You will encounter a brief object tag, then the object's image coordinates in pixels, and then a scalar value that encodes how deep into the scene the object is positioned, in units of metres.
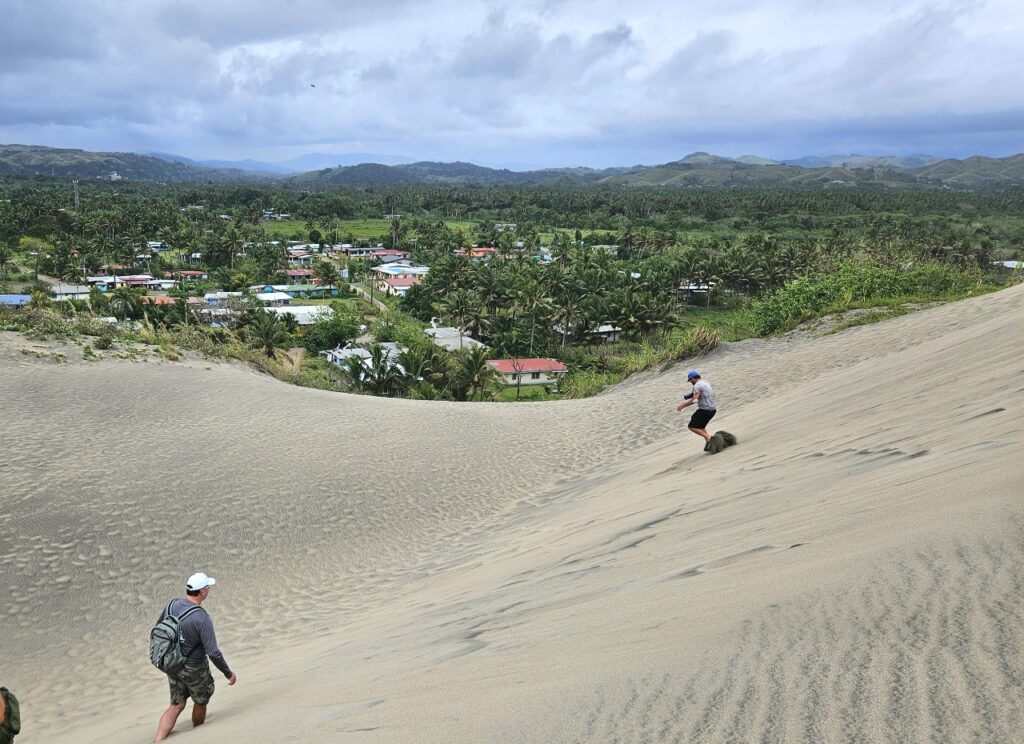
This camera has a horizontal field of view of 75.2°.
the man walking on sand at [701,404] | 9.15
